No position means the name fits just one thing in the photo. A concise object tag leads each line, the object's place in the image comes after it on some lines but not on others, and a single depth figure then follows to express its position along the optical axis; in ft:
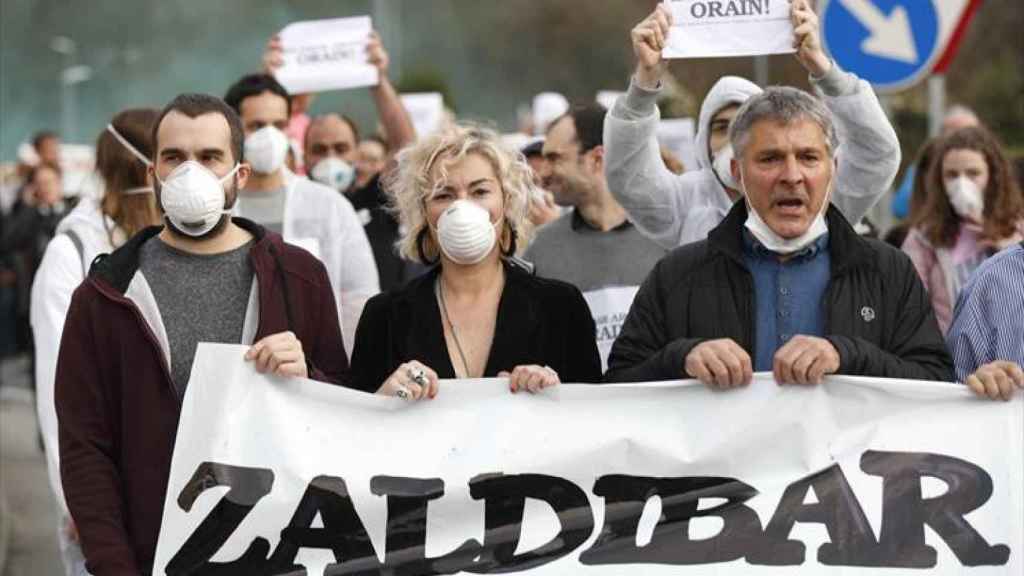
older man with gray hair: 32.53
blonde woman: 34.86
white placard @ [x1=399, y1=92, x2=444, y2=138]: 85.25
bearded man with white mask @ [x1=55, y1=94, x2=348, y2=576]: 32.71
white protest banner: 32.09
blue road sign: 62.34
